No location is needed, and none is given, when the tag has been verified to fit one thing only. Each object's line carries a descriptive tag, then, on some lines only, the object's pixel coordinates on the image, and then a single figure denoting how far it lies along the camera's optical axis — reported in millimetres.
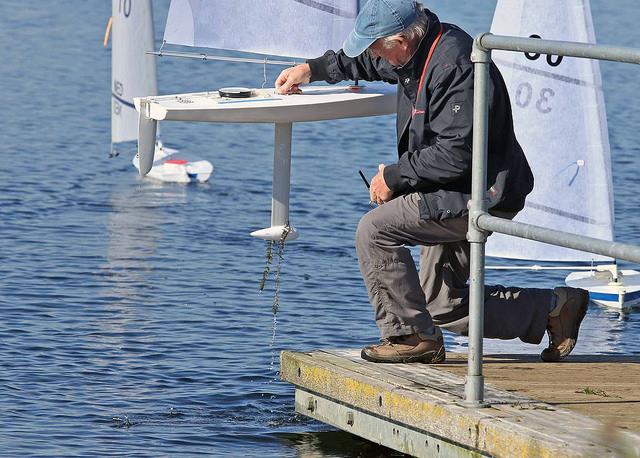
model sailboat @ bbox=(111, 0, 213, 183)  36891
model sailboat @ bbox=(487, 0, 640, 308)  23391
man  13031
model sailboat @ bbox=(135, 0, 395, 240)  17984
